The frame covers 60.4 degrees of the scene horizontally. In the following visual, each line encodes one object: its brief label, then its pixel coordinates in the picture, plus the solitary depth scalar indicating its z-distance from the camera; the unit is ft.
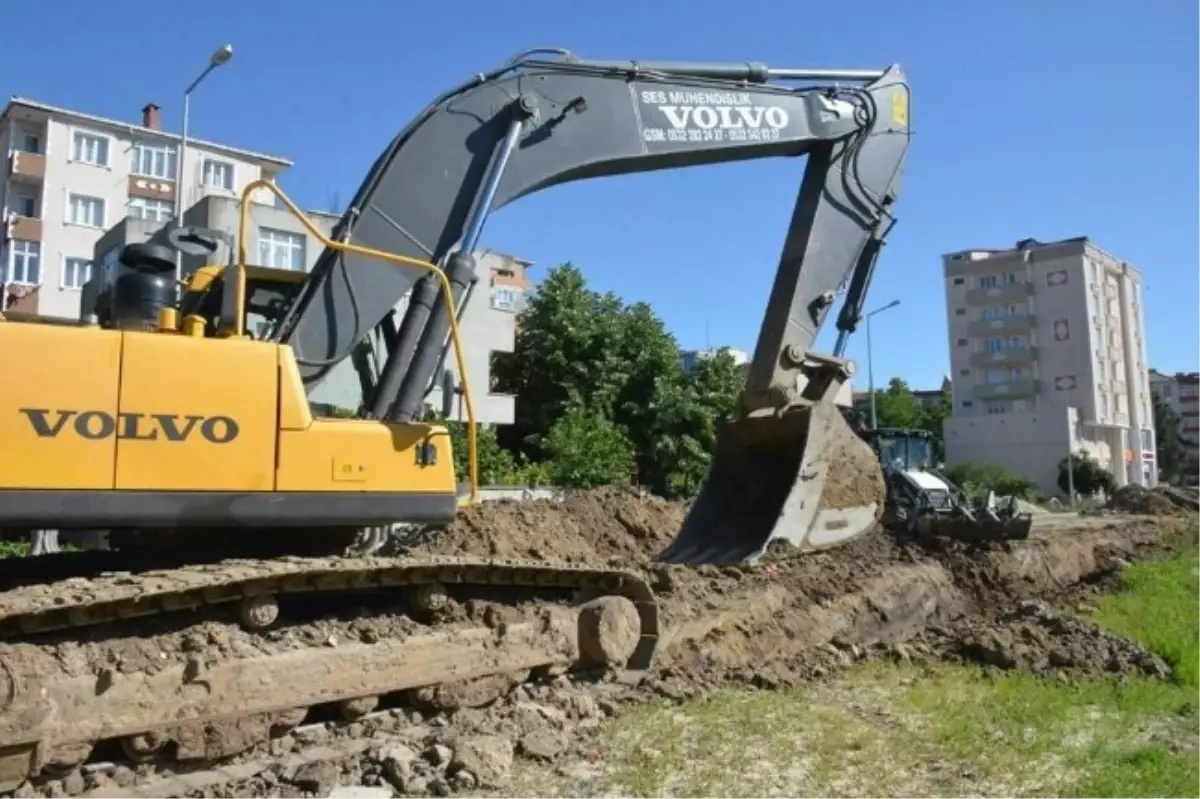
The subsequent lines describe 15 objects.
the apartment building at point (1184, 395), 413.80
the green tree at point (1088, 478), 191.62
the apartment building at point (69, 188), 123.44
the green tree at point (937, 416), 256.32
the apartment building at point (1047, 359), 214.28
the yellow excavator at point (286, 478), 14.99
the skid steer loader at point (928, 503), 43.51
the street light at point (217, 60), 69.26
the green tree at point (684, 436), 110.22
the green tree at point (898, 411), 259.88
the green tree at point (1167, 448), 277.03
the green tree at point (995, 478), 157.07
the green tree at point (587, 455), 85.92
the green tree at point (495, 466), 82.07
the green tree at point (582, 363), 113.19
